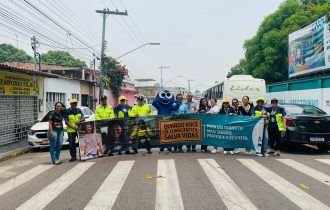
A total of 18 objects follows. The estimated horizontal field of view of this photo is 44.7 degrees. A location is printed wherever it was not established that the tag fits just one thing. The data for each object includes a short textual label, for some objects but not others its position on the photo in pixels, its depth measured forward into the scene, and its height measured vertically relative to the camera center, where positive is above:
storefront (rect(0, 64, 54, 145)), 15.85 +0.27
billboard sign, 23.06 +3.68
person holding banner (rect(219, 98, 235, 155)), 12.28 -0.08
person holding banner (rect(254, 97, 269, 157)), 11.66 -0.31
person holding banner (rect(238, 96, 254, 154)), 12.34 -0.05
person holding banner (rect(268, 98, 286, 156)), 12.06 -0.47
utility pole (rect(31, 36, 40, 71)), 39.22 +6.13
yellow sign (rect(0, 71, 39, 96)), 15.81 +0.97
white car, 14.16 -1.06
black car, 12.06 -0.71
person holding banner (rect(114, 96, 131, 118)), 12.44 -0.10
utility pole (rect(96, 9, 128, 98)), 31.47 +5.85
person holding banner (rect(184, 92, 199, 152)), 13.01 +0.05
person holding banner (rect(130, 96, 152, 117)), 12.47 -0.07
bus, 21.05 +1.02
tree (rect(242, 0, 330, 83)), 37.41 +6.69
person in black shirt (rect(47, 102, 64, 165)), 10.84 -0.68
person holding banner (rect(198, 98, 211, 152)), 13.06 +0.02
